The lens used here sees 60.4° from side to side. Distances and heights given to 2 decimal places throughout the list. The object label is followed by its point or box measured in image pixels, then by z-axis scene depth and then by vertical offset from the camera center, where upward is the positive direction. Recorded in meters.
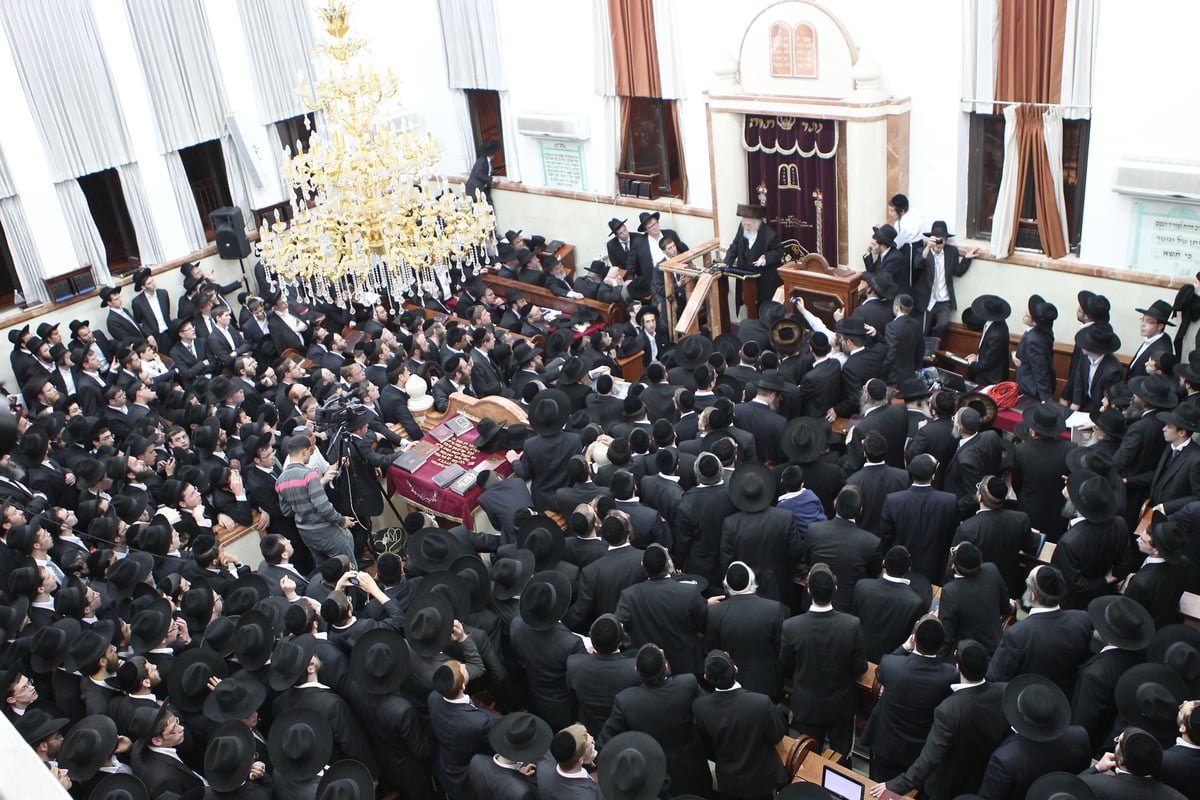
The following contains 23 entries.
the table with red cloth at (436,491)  8.61 -3.82
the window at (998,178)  10.21 -2.30
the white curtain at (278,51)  14.51 -0.31
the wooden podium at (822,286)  11.35 -3.36
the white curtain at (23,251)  12.73 -2.22
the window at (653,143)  13.80 -2.02
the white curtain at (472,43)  15.02 -0.53
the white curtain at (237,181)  14.73 -1.99
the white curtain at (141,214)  13.78 -2.11
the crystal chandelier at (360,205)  9.56 -1.67
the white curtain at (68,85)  12.52 -0.36
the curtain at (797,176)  11.88 -2.32
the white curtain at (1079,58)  9.44 -1.10
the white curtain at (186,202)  14.18 -2.09
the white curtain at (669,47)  12.80 -0.78
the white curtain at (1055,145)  10.03 -1.93
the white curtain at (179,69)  13.56 -0.36
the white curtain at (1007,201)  10.31 -2.47
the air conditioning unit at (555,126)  14.46 -1.74
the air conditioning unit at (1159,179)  9.15 -2.17
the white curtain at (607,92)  13.61 -1.30
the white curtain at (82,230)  13.17 -2.12
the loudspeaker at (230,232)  14.16 -2.52
